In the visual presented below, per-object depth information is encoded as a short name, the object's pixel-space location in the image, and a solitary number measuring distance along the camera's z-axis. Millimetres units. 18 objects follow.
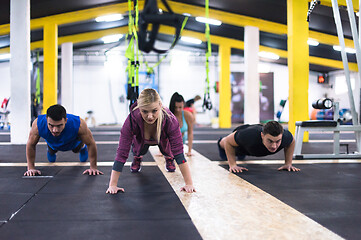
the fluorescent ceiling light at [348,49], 11548
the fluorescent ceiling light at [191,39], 12112
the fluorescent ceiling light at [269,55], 13900
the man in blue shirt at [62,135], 2648
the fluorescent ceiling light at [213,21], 9643
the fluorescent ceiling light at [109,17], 9570
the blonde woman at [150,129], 2170
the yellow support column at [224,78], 11812
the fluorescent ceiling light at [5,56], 13207
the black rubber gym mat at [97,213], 1538
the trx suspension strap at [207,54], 5550
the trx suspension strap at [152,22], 1672
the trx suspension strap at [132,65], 3147
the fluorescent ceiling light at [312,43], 11245
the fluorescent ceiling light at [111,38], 12506
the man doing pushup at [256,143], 2732
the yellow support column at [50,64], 9430
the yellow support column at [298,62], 6457
